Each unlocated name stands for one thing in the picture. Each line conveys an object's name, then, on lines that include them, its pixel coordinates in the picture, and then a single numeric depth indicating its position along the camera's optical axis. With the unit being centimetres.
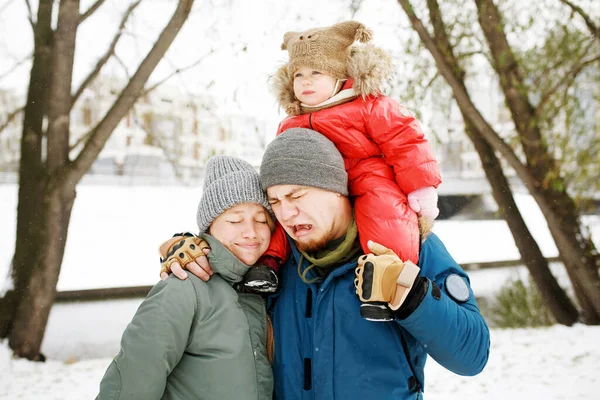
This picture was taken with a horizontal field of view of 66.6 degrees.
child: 132
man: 113
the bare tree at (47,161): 322
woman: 111
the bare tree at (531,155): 374
